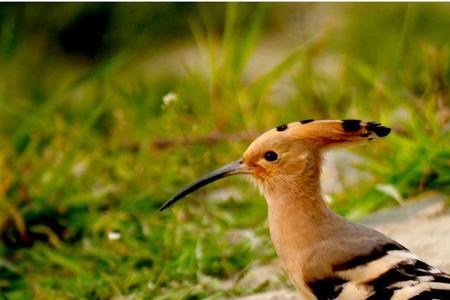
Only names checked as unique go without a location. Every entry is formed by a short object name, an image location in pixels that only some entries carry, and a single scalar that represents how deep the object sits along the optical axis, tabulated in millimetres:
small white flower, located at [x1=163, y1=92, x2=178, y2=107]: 6762
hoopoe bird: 4484
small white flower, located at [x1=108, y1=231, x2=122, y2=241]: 6129
